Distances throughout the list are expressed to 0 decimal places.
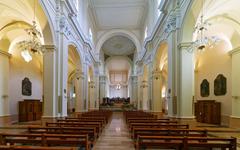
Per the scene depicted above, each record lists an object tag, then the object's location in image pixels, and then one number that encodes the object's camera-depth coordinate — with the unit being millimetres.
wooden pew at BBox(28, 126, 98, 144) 5743
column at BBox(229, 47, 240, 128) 11316
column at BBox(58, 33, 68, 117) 10055
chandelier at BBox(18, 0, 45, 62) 8391
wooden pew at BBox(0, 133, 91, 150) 4562
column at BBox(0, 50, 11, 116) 12570
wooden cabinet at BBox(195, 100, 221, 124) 13164
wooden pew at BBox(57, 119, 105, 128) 8418
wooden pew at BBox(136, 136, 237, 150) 4320
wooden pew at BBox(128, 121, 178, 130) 7378
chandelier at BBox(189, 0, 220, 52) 7800
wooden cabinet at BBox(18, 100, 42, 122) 14367
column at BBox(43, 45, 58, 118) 9297
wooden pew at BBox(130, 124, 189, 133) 7234
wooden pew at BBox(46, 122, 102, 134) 7371
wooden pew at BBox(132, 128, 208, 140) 5867
